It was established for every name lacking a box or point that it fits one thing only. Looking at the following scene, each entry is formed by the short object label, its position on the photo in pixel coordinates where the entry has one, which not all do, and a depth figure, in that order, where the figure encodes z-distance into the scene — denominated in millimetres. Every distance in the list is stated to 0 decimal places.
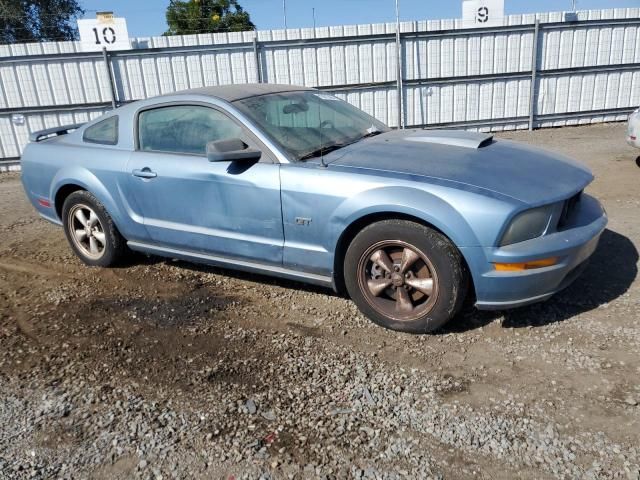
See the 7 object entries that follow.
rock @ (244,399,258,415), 2784
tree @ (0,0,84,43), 23969
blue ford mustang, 3117
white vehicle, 7242
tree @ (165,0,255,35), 27750
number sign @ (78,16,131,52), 9898
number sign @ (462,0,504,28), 10414
